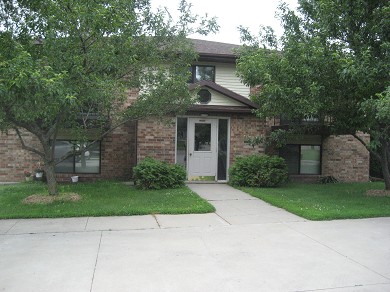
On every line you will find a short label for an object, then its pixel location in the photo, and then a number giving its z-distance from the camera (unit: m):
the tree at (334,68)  8.90
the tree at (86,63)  6.55
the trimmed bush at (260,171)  12.28
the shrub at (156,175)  11.31
